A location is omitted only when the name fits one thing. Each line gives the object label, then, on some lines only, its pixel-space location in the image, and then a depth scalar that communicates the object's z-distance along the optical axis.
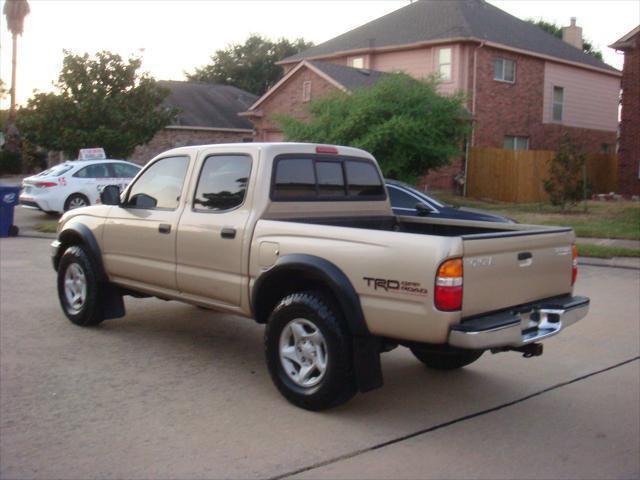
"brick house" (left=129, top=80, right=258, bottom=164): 38.38
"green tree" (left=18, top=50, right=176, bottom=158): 27.25
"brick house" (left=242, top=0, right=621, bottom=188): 28.97
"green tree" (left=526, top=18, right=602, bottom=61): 50.59
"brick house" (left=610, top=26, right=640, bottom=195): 26.75
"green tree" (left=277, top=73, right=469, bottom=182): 20.53
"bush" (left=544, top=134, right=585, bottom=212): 20.94
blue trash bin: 16.69
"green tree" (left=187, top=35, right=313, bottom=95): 59.34
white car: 19.73
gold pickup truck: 4.95
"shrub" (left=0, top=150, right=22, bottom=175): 42.91
